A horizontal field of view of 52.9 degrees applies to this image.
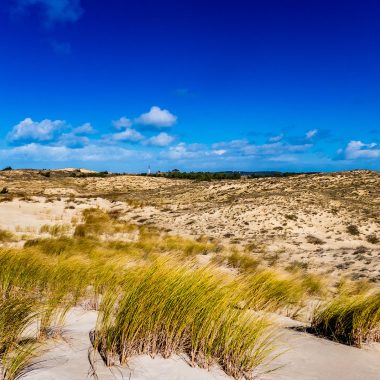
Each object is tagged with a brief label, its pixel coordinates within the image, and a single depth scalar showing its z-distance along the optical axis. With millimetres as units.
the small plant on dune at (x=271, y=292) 5410
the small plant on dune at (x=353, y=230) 17572
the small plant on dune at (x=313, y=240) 16373
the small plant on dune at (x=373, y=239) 16281
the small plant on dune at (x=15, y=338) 2550
